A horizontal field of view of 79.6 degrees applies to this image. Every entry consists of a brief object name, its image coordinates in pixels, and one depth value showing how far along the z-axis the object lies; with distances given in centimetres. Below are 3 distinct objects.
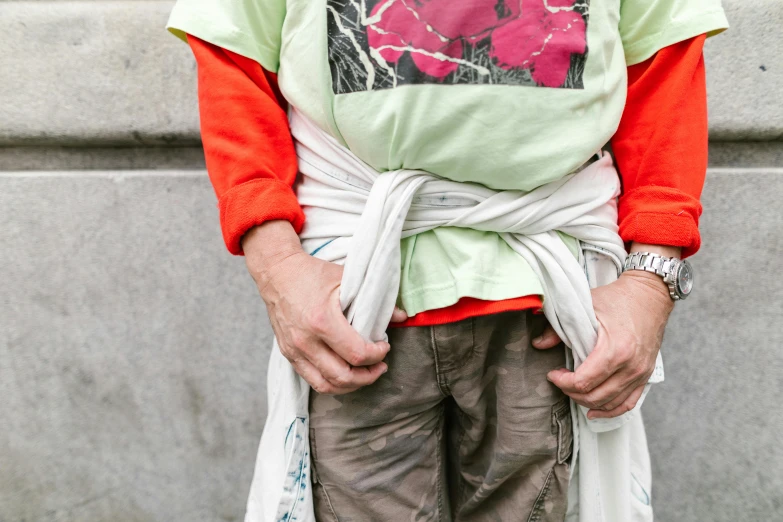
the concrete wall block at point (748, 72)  104
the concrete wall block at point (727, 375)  112
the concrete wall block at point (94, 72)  109
